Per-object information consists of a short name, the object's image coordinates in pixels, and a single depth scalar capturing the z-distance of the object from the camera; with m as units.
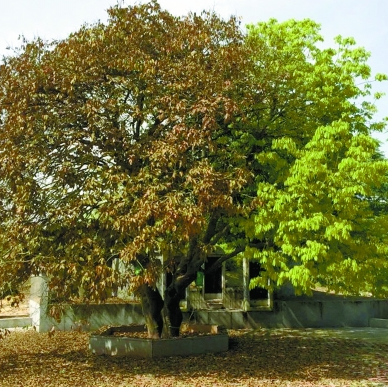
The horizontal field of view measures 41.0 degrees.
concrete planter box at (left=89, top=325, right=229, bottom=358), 13.41
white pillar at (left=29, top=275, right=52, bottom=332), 18.94
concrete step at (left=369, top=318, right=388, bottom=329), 22.08
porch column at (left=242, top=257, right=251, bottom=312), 20.91
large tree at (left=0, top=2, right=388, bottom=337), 10.72
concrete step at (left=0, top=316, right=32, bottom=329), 20.03
